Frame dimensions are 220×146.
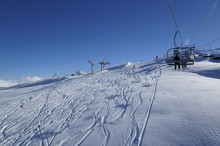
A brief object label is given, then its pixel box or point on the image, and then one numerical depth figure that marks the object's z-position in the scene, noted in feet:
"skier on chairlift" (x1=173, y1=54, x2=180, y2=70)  39.38
